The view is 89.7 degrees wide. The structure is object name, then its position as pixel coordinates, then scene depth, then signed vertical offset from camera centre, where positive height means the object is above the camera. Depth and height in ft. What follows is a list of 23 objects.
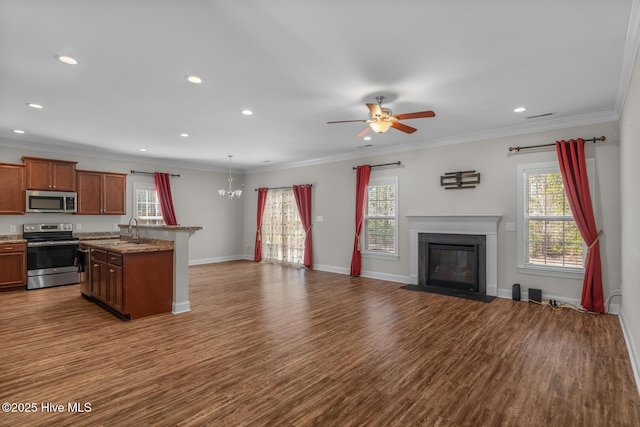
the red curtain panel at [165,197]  27.17 +1.44
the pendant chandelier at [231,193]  26.04 +1.76
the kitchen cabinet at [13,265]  18.72 -3.01
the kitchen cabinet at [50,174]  20.40 +2.63
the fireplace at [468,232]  18.11 -1.06
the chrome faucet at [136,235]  17.03 -1.11
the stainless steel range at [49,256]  19.67 -2.62
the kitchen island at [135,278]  13.69 -2.83
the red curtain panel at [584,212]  14.89 +0.14
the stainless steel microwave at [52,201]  20.40 +0.83
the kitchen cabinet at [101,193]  22.61 +1.57
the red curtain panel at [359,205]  23.53 +0.71
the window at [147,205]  26.32 +0.79
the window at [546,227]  16.06 -0.63
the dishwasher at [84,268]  16.99 -2.91
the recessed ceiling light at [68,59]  9.79 +4.79
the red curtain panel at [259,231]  31.42 -1.64
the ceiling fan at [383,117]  12.05 +3.80
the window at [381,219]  22.50 -0.33
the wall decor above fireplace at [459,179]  18.94 +2.13
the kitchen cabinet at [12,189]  19.53 +1.57
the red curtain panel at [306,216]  27.45 -0.13
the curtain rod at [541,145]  15.11 +3.58
